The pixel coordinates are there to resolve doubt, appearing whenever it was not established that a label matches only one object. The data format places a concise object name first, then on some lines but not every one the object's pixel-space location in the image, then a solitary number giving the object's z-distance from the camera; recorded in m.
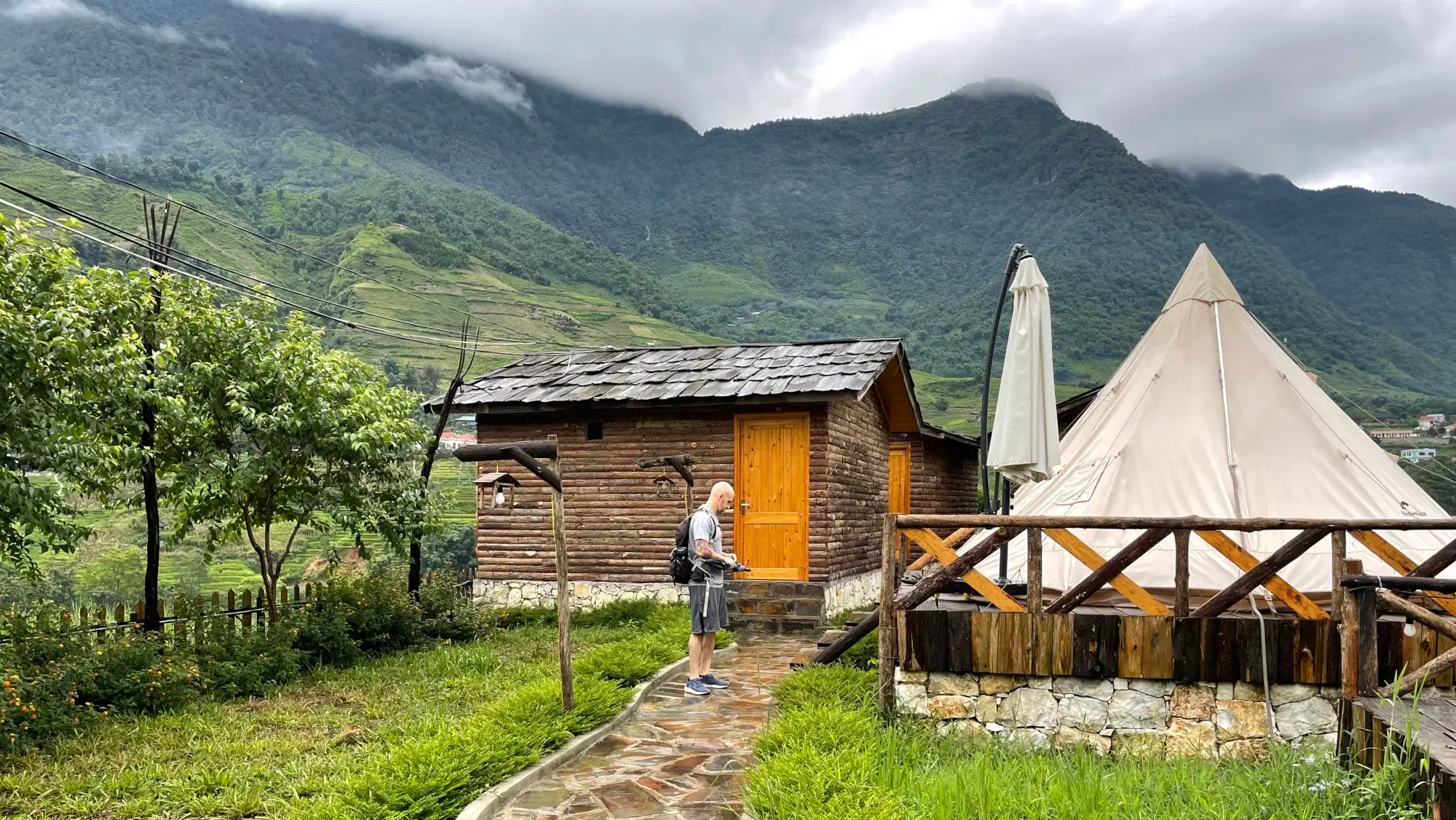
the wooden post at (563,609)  6.95
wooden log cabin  13.30
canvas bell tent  8.24
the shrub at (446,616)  12.15
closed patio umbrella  7.69
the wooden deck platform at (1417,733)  3.93
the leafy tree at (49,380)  6.89
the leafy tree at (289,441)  10.05
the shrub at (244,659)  8.63
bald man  7.95
